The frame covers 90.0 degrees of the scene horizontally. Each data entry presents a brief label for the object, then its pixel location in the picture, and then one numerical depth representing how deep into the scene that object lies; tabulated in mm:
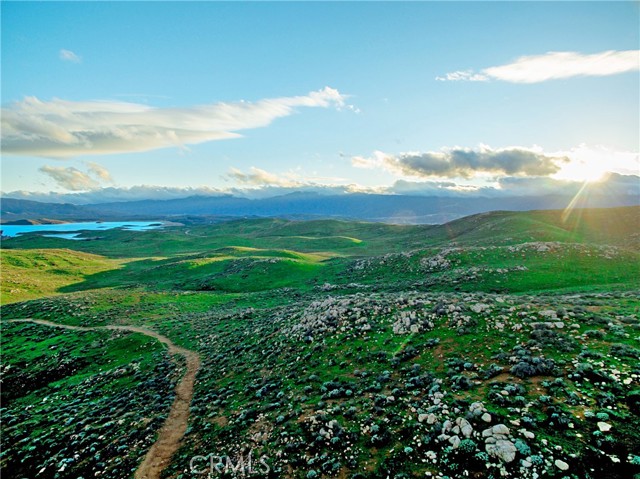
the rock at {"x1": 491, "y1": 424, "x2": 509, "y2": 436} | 11616
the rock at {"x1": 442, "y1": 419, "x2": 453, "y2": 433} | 12562
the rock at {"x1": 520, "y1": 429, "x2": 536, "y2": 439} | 11216
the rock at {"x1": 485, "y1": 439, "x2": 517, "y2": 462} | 10677
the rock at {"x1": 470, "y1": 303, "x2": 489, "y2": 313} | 23188
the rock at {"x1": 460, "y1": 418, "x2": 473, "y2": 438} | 12047
